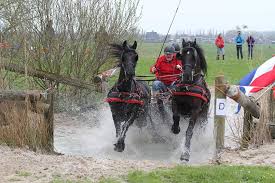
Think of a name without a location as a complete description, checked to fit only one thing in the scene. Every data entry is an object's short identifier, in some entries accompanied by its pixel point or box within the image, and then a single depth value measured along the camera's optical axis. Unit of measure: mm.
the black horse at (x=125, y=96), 16933
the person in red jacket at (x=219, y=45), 51772
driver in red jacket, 19164
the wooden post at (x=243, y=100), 16003
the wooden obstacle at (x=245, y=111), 15891
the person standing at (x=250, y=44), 48353
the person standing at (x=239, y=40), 50960
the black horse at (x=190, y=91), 16622
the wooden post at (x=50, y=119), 15675
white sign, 15729
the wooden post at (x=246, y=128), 16567
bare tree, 24412
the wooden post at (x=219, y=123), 15878
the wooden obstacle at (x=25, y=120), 14809
